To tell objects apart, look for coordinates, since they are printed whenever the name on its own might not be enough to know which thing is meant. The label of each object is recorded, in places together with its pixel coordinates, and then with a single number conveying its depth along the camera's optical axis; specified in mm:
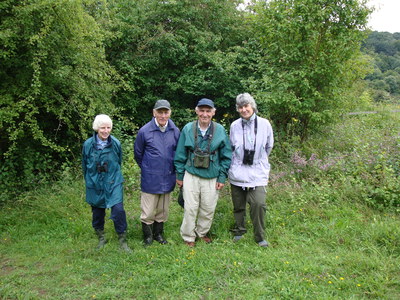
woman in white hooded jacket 3928
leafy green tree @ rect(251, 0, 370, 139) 6410
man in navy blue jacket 3971
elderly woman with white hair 3859
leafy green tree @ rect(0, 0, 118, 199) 5055
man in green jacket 3875
